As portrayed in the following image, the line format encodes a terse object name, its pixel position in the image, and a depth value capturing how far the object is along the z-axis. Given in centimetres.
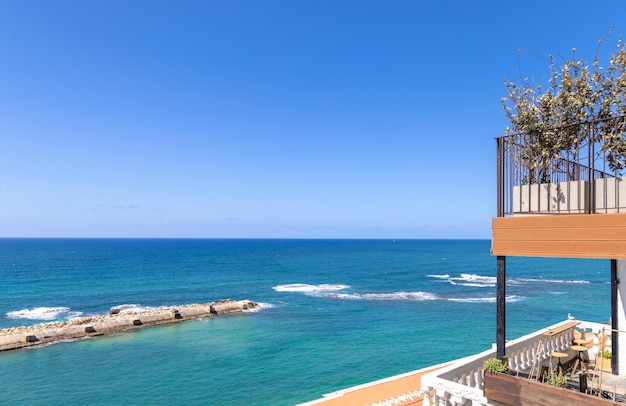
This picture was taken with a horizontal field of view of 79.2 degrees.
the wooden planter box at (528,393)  534
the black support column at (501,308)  625
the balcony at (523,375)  591
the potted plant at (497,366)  621
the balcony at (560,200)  563
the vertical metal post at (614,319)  855
